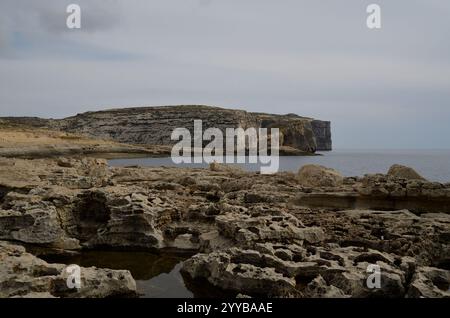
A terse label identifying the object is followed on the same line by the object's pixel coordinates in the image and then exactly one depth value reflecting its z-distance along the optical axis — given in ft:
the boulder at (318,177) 85.71
